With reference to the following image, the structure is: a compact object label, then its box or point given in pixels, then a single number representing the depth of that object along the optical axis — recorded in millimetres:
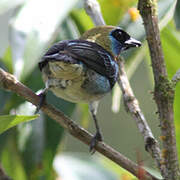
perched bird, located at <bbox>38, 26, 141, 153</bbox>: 5457
